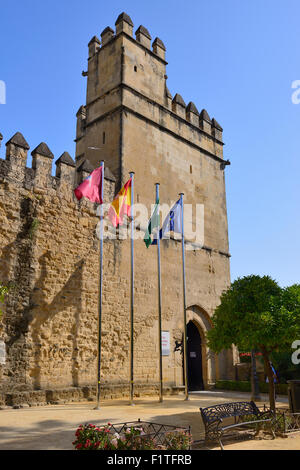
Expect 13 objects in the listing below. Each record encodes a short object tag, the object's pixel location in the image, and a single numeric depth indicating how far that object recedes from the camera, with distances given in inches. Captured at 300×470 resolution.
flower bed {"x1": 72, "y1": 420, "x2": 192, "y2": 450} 172.4
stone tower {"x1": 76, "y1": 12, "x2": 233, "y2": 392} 583.5
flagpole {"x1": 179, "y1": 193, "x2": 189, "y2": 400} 464.4
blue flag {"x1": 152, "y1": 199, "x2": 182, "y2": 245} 507.8
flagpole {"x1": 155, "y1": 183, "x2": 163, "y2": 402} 434.5
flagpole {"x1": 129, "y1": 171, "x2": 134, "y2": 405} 409.1
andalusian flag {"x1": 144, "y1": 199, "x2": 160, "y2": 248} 482.0
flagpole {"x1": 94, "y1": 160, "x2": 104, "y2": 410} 372.3
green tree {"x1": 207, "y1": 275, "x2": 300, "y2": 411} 294.4
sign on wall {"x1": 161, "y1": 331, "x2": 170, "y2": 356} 545.3
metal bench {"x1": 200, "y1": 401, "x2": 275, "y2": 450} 226.4
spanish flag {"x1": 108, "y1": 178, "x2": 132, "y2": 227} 461.1
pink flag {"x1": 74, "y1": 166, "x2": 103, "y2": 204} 439.2
